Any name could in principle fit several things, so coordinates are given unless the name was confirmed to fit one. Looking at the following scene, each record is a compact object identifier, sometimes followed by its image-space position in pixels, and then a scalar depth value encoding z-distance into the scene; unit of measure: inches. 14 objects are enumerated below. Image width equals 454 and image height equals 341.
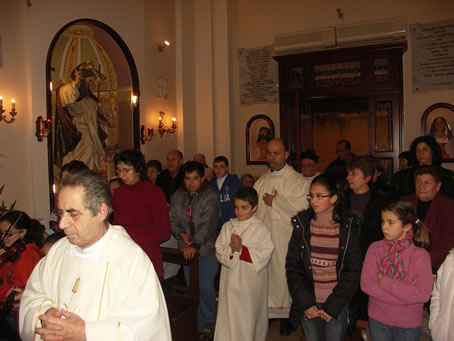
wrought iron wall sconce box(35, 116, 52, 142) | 219.5
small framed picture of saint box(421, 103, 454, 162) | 292.2
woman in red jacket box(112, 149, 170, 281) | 134.9
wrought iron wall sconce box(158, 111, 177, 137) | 321.7
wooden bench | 135.0
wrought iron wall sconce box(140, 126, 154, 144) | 302.0
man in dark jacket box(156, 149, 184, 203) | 237.9
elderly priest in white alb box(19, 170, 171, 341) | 70.6
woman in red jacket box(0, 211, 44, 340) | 123.0
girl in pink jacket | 103.2
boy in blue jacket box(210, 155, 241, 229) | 218.1
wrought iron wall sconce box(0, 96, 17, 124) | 201.8
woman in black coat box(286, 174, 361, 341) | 112.3
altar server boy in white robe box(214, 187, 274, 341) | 137.6
